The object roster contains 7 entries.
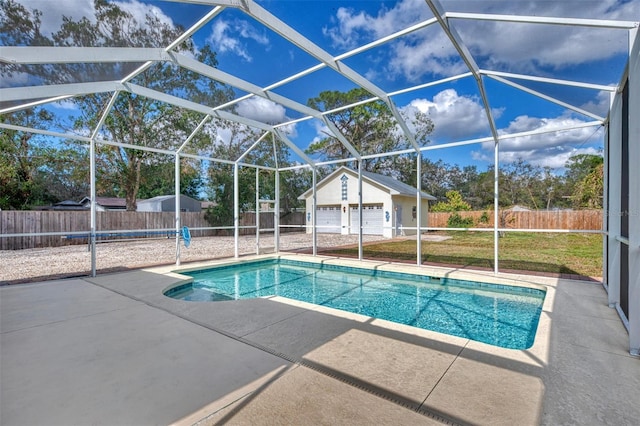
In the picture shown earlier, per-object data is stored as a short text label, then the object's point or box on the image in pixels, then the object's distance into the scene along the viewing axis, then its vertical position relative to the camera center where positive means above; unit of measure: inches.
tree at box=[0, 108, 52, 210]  452.8 +65.7
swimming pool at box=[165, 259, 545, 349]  170.9 -60.9
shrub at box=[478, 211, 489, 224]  375.9 -7.6
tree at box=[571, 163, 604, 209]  362.0 +25.6
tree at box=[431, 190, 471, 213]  442.4 +11.8
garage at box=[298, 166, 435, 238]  635.5 +23.0
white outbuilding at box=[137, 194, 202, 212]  679.7 +21.0
